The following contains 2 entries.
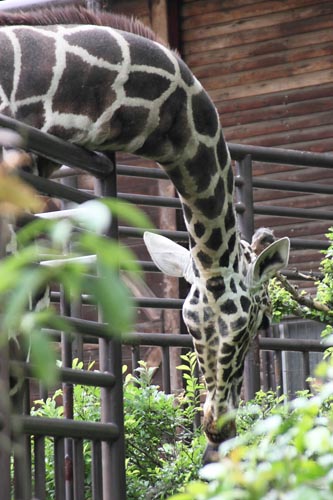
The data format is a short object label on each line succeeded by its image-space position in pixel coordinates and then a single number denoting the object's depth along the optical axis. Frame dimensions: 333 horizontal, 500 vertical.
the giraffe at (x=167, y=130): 9.18
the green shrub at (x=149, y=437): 10.26
